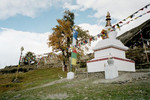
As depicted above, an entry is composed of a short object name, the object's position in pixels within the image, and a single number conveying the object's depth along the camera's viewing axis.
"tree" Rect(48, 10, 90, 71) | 20.44
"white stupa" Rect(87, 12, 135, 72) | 11.52
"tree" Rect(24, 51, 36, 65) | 20.04
